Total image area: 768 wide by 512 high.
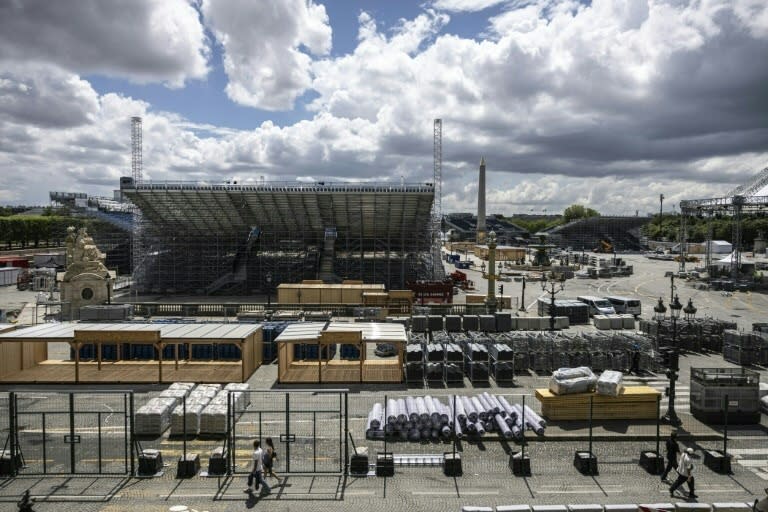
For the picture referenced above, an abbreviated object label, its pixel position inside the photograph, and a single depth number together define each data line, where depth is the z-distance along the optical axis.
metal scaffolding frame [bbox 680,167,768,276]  65.06
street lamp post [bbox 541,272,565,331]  32.56
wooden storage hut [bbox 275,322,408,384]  23.00
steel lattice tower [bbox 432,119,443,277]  60.19
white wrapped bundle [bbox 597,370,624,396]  18.17
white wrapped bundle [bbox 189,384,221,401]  18.53
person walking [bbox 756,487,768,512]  8.77
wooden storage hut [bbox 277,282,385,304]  44.62
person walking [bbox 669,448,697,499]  12.90
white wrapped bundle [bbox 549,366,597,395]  18.12
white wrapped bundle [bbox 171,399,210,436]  17.03
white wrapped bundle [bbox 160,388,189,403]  18.50
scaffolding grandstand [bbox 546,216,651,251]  158.12
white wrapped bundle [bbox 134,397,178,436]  16.97
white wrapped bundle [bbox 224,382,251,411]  18.61
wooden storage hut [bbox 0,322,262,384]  23.28
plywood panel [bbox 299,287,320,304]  44.72
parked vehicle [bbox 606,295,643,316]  42.44
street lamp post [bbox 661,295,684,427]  17.52
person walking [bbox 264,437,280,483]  13.79
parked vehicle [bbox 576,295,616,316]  41.00
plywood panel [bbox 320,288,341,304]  44.69
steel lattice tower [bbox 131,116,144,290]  57.89
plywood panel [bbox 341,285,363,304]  44.38
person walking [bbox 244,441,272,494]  13.30
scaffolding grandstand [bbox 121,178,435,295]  54.56
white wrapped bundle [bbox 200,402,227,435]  16.95
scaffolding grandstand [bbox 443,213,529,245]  172.40
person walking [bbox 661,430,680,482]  14.06
